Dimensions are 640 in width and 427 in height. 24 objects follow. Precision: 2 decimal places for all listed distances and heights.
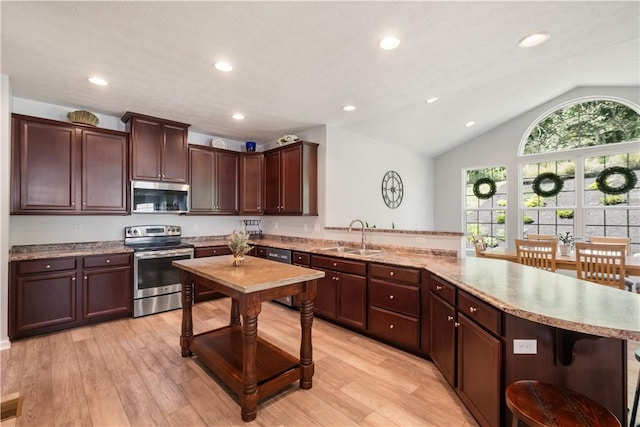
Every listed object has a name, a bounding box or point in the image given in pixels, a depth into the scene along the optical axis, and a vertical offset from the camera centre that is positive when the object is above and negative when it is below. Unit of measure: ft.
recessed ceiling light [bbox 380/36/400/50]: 7.38 +4.59
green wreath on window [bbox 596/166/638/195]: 16.40 +1.99
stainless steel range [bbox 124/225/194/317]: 12.36 -2.50
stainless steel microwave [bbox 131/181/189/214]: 13.07 +0.81
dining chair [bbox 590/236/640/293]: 14.12 -1.40
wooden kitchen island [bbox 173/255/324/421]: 6.44 -3.33
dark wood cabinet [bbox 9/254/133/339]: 10.02 -3.06
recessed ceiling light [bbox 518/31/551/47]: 7.34 +4.68
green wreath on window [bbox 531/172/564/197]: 18.93 +2.02
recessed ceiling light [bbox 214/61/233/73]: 8.58 +4.60
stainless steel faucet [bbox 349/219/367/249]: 12.69 -1.28
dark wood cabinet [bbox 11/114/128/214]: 10.58 +1.86
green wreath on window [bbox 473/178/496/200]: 22.09 +1.99
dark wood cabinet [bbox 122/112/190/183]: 12.85 +3.15
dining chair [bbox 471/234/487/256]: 14.72 -1.70
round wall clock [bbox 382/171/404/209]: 19.93 +1.79
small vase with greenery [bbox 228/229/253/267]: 8.57 -1.03
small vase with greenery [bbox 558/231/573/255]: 13.72 -1.64
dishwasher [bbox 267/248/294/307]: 13.67 -2.15
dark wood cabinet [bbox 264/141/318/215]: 14.83 +1.86
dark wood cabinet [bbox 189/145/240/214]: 15.20 +1.90
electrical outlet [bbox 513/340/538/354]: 5.14 -2.43
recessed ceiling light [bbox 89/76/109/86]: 9.49 +4.58
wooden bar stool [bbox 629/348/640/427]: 4.87 -3.39
